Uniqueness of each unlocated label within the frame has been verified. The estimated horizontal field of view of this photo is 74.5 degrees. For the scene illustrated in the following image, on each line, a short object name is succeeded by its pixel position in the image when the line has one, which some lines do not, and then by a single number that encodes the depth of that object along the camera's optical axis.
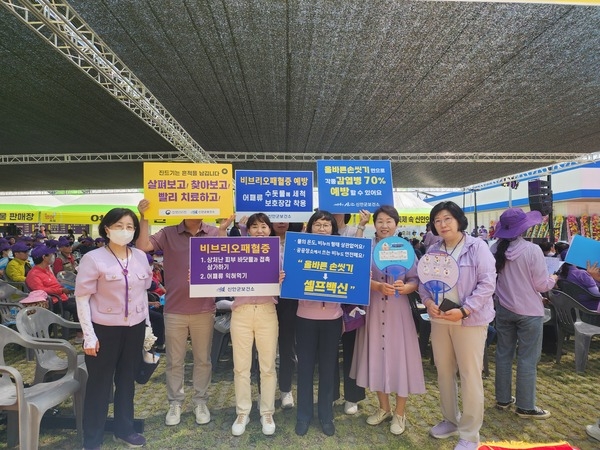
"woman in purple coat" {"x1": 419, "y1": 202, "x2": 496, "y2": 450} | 2.64
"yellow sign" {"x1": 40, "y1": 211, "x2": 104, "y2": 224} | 12.76
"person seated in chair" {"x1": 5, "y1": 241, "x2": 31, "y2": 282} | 6.35
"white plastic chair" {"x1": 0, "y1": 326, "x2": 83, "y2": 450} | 2.28
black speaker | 10.77
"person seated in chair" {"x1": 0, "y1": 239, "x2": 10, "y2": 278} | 8.21
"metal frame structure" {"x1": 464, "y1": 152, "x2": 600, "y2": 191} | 13.26
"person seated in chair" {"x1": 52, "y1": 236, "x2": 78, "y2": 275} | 8.03
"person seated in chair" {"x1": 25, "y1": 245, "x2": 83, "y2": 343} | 5.29
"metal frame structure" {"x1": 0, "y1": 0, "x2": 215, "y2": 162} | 4.98
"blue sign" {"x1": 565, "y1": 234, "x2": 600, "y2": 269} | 3.56
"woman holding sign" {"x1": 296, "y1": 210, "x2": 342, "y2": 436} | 2.91
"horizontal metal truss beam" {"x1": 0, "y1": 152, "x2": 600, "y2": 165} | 12.88
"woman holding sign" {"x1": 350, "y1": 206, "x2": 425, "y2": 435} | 2.88
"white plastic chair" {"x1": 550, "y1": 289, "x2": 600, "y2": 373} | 4.38
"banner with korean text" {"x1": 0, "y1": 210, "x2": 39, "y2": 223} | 13.20
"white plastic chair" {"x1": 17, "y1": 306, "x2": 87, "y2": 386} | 2.92
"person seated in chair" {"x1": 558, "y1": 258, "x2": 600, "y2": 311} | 4.63
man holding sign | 3.07
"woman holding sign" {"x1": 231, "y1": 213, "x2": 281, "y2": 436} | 2.95
